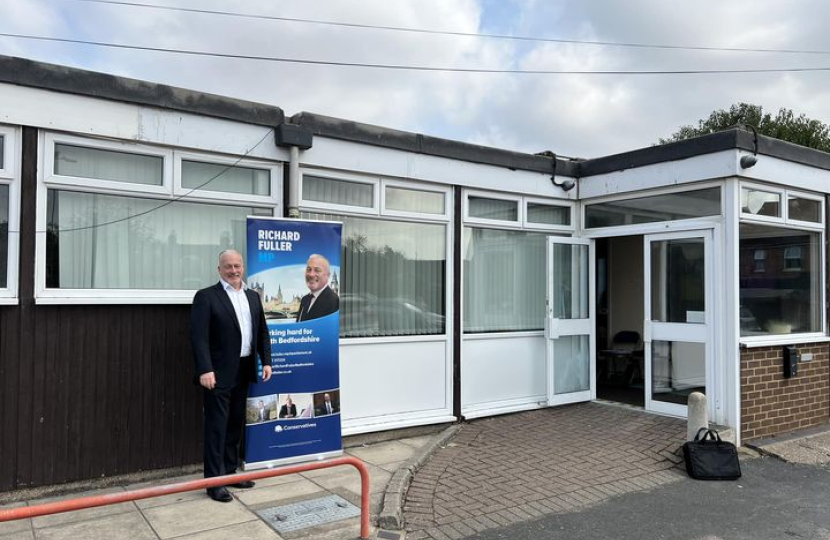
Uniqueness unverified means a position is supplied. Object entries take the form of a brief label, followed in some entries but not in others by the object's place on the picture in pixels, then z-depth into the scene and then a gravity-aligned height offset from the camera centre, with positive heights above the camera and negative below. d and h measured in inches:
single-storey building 183.6 +9.0
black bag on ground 213.0 -59.1
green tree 820.6 +221.7
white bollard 227.3 -45.7
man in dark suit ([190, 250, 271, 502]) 178.5 -19.8
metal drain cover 161.6 -60.8
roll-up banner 201.8 -18.6
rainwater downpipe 219.3 +49.2
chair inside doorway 359.4 -49.0
